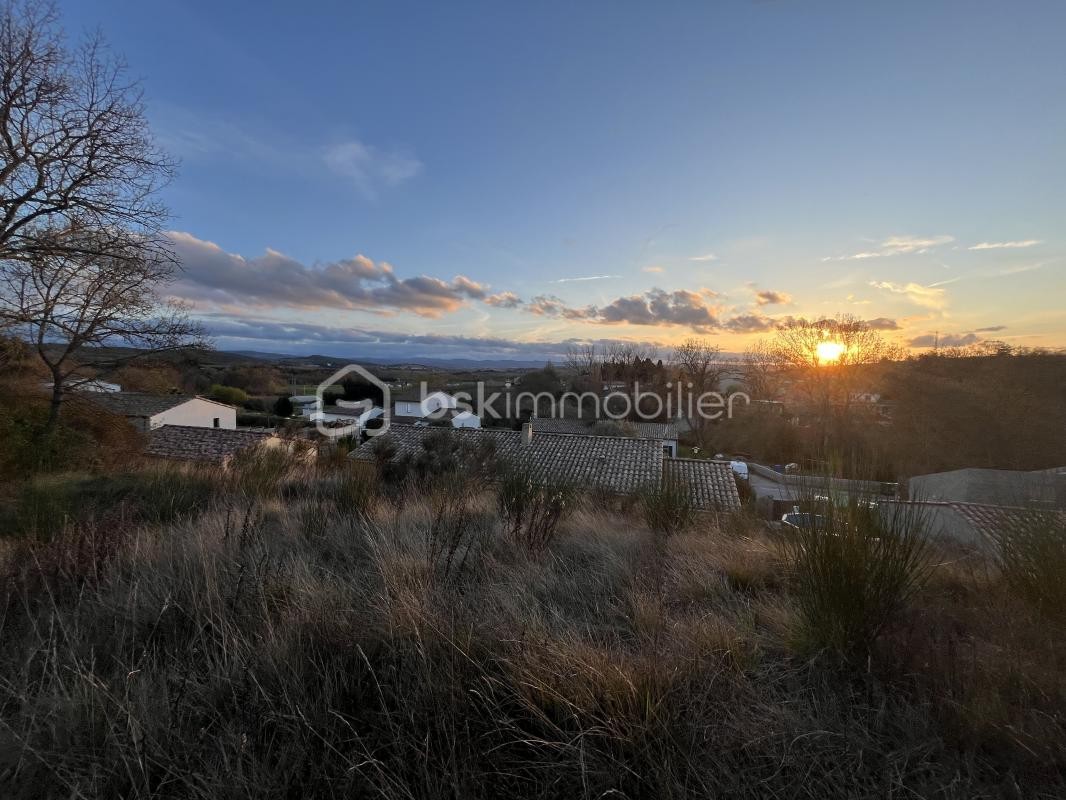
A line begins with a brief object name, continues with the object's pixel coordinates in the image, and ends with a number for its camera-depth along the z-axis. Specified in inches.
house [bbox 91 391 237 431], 955.3
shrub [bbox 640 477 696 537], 199.9
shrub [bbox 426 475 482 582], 119.3
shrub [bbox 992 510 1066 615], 95.8
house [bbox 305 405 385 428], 1498.5
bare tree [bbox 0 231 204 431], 395.2
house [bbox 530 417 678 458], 1487.8
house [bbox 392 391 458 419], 1796.3
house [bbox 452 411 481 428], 1680.6
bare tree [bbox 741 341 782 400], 1344.7
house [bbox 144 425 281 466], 793.8
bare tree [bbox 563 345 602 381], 2188.7
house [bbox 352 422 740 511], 703.1
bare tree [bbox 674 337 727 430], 1737.2
